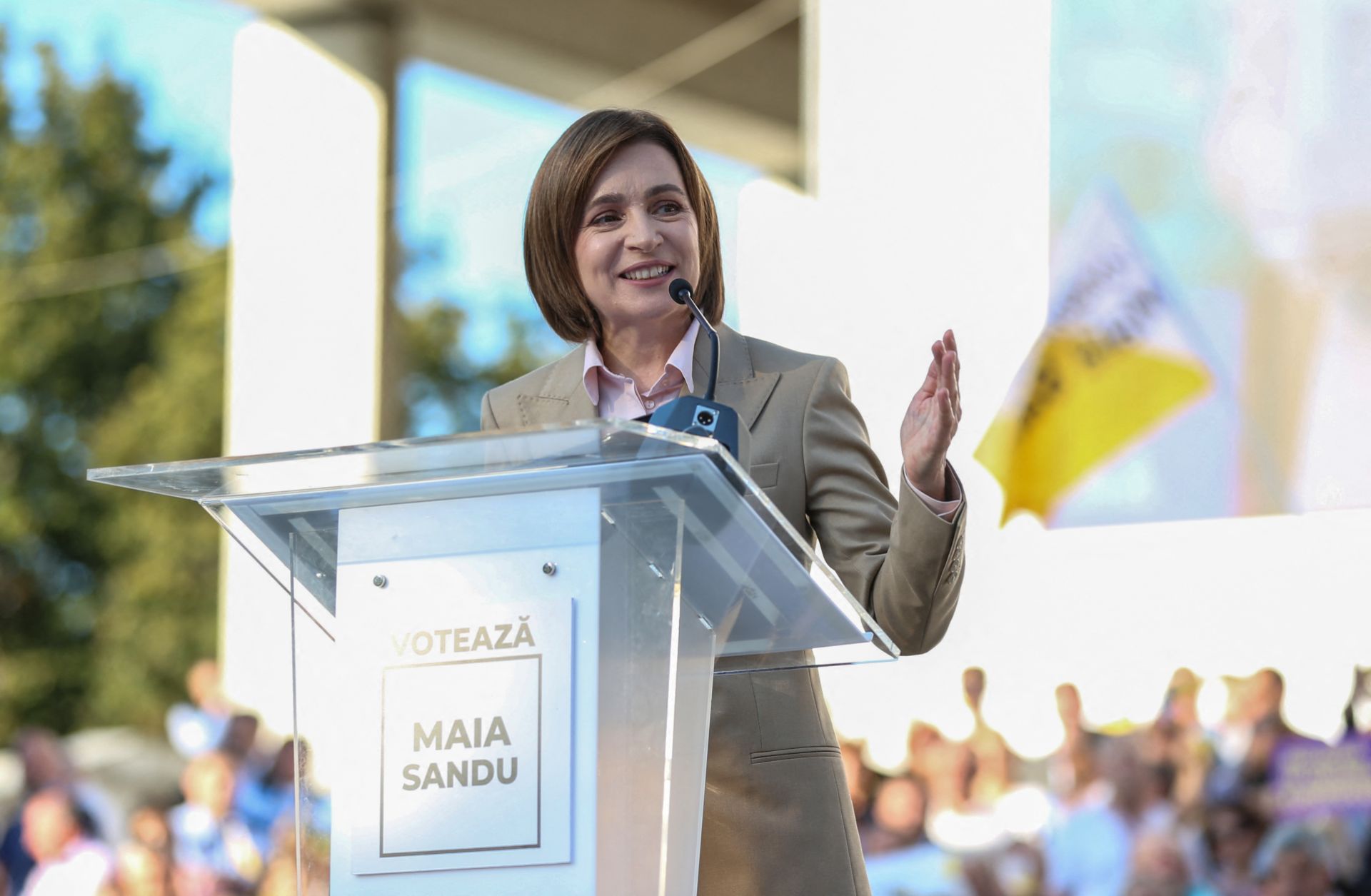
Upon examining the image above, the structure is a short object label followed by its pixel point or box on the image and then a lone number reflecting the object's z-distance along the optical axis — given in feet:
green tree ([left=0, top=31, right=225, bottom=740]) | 72.23
